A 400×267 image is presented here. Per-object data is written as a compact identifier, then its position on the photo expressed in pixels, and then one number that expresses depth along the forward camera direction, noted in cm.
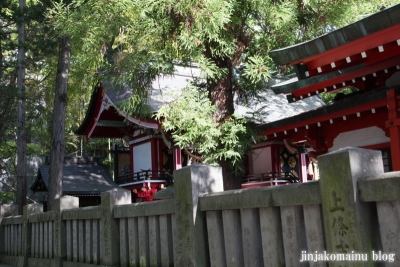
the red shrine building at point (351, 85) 717
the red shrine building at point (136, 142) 1806
